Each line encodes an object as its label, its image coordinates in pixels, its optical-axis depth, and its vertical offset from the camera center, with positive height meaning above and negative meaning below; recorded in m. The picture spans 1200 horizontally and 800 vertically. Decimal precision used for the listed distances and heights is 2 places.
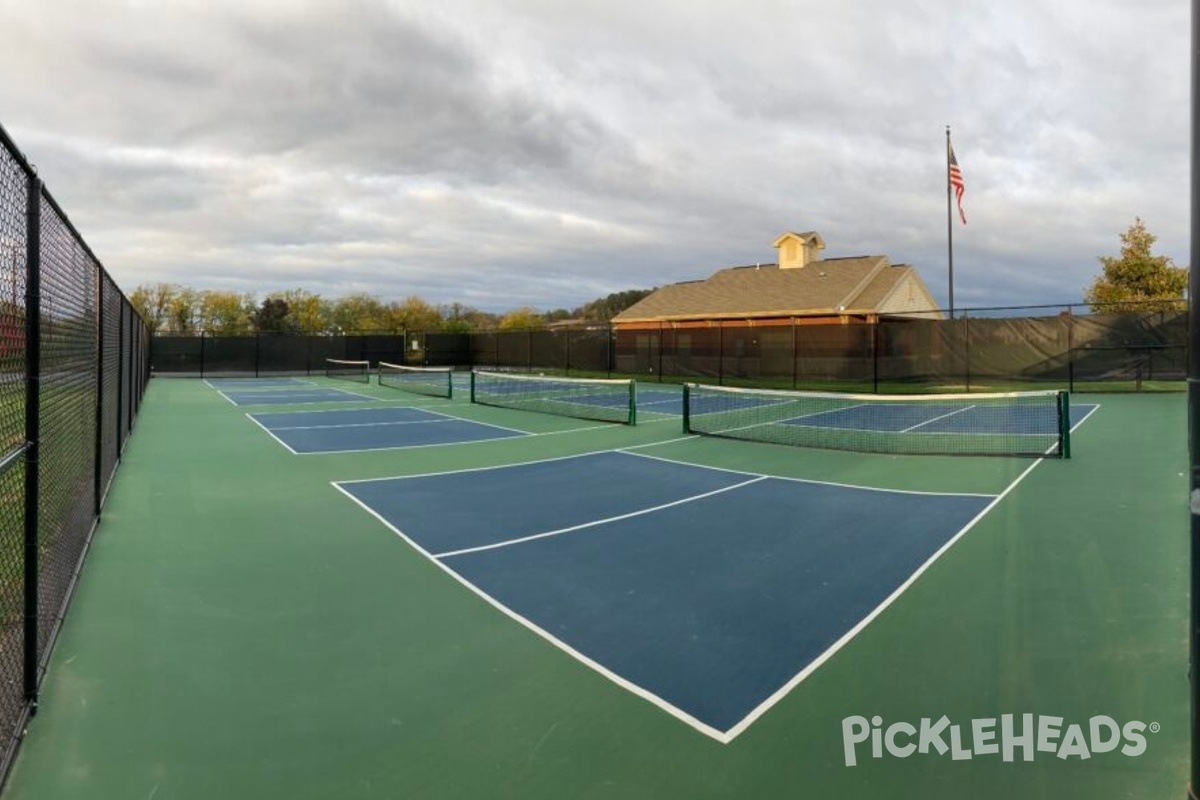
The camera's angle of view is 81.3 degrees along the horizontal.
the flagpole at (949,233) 27.56 +5.72
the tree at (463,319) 57.81 +5.54
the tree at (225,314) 60.31 +5.57
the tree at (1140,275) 29.72 +4.33
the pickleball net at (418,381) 23.86 -0.20
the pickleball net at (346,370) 34.86 +0.37
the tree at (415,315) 60.03 +5.49
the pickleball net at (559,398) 16.70 -0.65
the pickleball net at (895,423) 11.42 -1.03
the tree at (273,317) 64.69 +5.63
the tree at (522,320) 60.31 +5.06
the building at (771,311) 26.77 +3.07
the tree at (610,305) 82.40 +9.34
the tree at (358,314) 63.91 +5.94
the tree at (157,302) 54.38 +5.94
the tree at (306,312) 63.41 +5.91
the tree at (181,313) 56.50 +5.25
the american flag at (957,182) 26.45 +7.34
